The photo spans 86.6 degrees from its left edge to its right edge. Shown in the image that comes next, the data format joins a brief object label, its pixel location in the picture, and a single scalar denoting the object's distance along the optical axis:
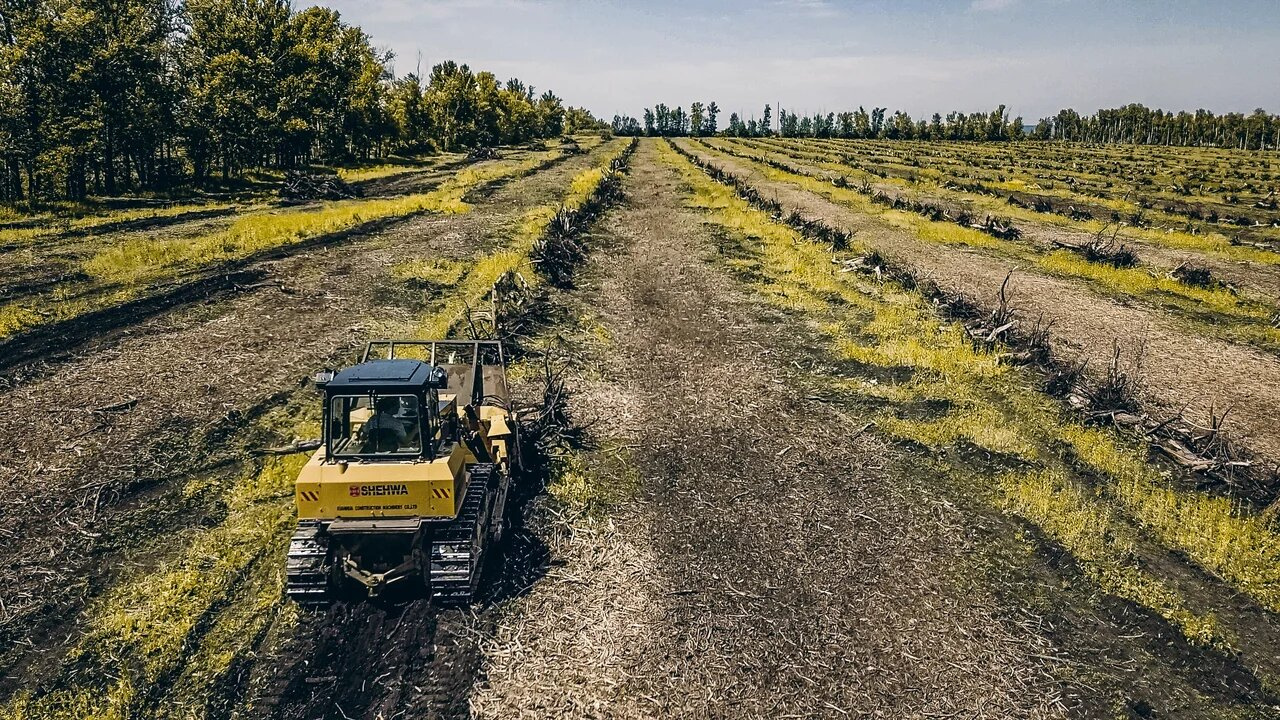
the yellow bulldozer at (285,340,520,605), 7.83
